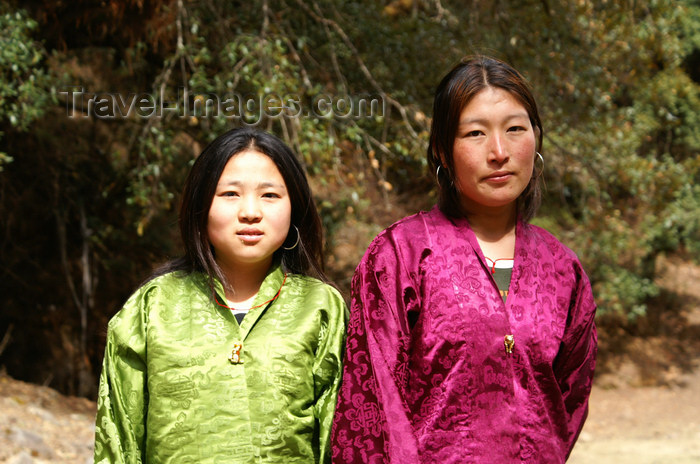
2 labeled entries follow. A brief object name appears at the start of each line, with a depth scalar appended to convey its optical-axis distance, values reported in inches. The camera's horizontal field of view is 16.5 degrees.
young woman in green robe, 150.3
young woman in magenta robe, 147.3
